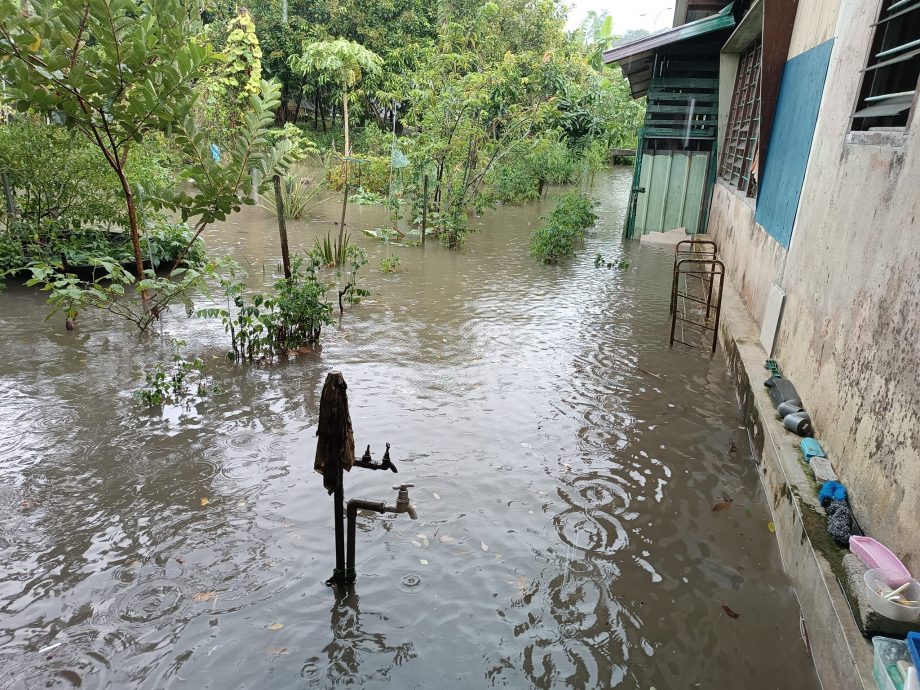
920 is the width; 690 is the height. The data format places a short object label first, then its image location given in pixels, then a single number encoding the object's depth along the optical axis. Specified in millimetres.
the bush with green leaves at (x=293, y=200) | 13062
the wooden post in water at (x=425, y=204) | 11539
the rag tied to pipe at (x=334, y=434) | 2721
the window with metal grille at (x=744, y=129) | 9047
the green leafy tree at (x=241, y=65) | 14523
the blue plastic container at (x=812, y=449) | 3895
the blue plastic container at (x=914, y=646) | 2152
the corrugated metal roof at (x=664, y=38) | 10727
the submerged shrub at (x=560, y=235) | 11062
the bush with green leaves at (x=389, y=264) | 9807
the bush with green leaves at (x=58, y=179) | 7184
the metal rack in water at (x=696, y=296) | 7278
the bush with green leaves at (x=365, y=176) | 14277
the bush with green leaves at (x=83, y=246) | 7469
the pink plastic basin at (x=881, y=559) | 2660
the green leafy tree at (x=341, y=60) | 16062
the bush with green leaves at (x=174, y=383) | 5160
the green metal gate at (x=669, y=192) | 12945
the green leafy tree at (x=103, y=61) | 4914
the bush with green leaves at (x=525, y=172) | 16828
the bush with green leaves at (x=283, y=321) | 6082
